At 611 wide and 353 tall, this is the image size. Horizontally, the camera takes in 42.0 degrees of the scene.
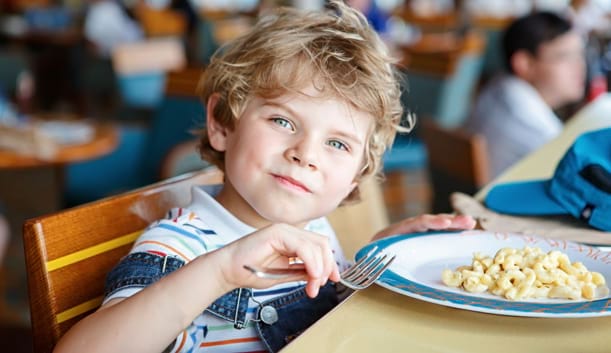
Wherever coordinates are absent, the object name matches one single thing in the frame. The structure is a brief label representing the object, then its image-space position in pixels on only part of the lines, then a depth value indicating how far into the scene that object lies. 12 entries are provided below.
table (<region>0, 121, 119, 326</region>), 2.71
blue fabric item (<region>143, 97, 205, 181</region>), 3.11
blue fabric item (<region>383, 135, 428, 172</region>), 3.68
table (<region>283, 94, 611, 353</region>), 0.80
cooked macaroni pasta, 0.90
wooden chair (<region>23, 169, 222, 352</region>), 1.00
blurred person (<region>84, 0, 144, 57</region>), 7.46
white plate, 0.85
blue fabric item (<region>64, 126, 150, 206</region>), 3.04
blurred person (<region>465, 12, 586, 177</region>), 2.74
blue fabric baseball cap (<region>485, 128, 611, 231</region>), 1.23
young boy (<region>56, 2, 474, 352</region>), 0.87
